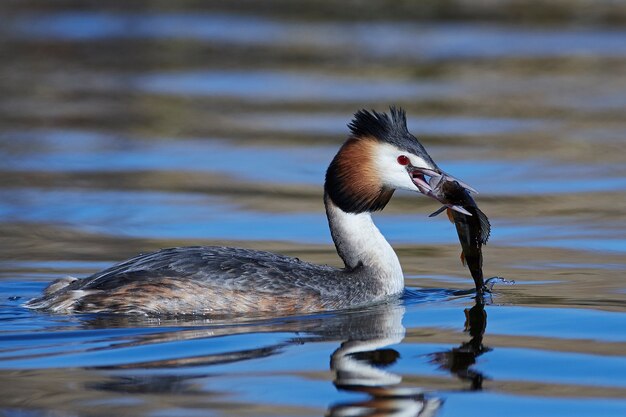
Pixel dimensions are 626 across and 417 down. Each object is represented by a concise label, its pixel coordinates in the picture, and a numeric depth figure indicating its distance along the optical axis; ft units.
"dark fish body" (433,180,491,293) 59.00
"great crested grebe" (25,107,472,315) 55.72
